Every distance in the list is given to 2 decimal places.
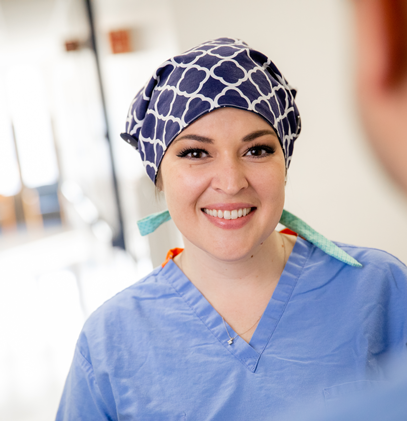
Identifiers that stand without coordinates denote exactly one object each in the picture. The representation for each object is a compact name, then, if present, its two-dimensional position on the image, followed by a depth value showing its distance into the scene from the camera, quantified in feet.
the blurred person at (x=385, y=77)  3.12
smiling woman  3.13
